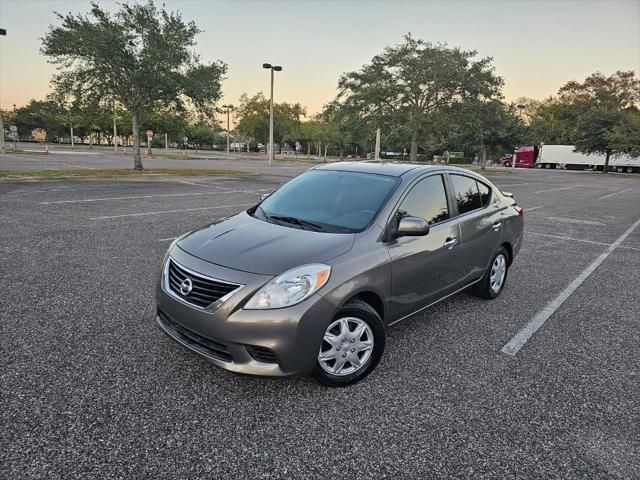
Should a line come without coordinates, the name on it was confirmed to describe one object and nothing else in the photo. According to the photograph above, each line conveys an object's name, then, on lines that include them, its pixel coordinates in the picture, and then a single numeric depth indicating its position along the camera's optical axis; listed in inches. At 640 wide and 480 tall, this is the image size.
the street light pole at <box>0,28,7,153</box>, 1183.3
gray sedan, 106.3
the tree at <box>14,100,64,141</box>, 3276.1
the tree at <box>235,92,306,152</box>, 2652.6
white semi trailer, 2100.1
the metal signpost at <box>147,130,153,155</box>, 1626.6
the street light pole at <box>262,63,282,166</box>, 1148.6
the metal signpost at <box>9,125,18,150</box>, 1430.1
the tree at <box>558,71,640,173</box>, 1759.4
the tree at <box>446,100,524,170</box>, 1107.9
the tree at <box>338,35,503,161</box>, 1059.9
